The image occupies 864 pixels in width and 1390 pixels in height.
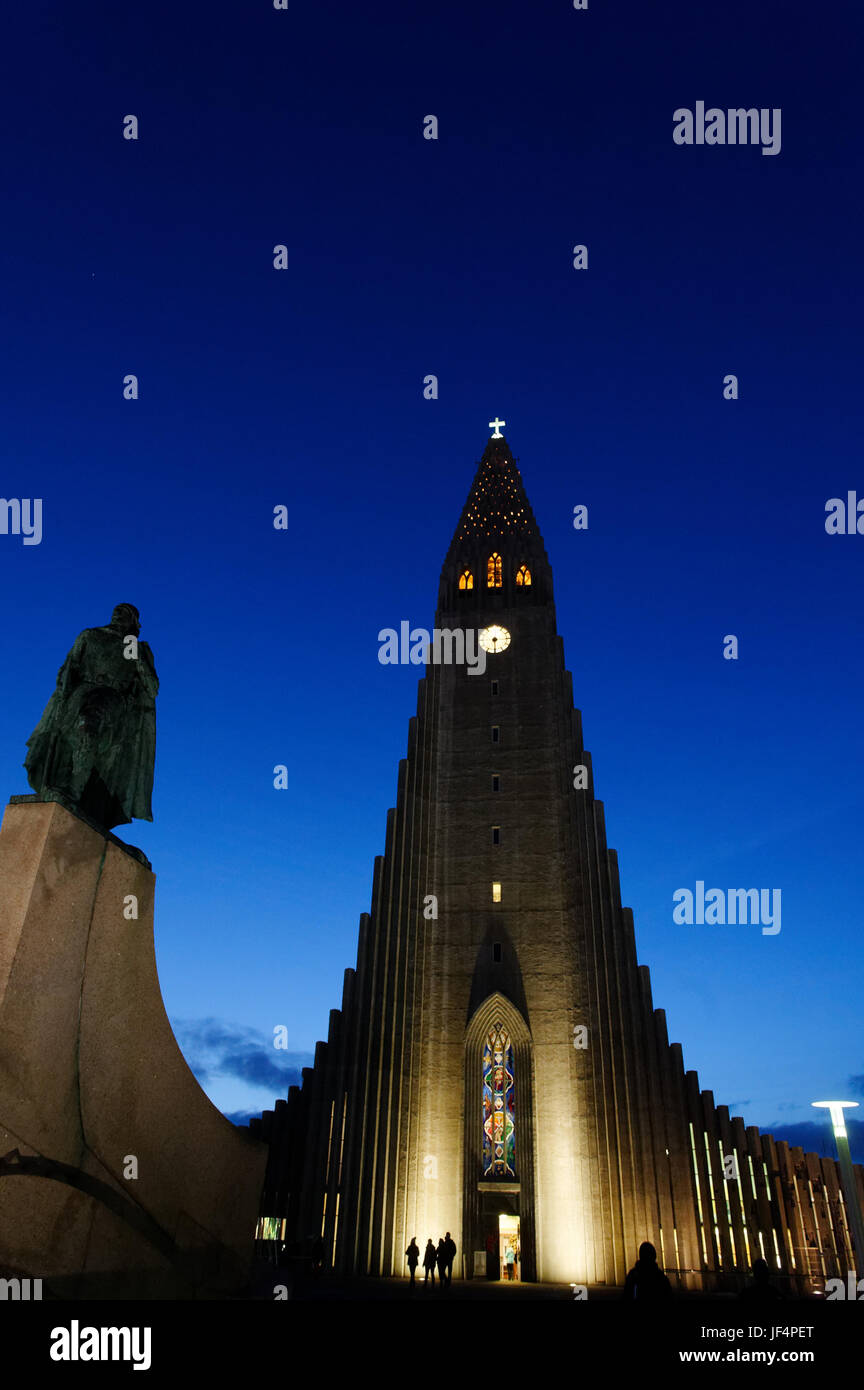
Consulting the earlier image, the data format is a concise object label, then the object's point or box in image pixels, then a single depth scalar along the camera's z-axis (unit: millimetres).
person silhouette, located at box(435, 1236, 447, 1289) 20047
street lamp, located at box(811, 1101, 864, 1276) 11302
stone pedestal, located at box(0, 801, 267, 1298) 7832
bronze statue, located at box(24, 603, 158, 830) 9852
